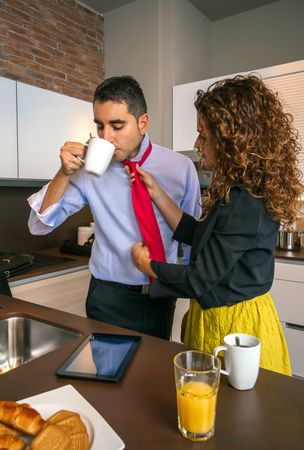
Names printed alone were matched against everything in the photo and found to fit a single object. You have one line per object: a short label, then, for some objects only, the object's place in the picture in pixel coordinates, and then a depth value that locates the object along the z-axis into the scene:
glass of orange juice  0.56
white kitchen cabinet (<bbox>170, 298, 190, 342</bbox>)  2.54
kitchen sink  1.03
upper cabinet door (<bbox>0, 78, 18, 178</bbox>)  1.92
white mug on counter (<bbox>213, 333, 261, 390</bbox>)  0.67
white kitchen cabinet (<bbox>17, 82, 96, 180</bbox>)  2.04
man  1.27
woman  0.89
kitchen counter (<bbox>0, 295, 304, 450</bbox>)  0.56
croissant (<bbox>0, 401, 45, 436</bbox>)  0.55
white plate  0.53
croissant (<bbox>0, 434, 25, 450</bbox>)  0.50
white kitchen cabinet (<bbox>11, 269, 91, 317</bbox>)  1.98
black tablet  0.74
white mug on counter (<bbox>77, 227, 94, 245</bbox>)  2.83
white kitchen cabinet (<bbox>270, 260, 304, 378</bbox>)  2.38
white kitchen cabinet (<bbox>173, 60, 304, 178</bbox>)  2.54
